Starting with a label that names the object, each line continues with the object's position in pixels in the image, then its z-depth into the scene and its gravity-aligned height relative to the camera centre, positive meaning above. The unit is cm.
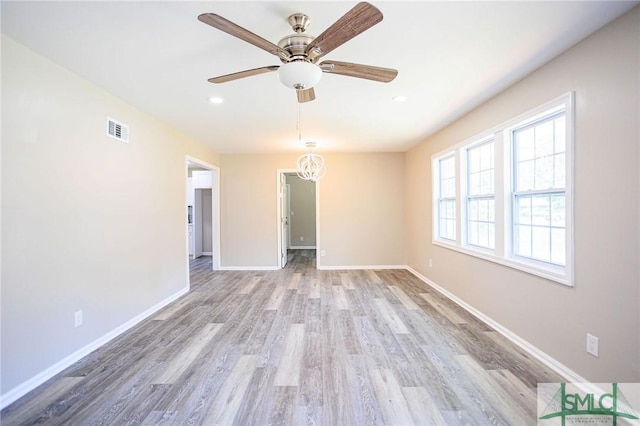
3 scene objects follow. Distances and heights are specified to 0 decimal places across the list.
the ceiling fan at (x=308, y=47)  137 +92
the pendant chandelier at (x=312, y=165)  494 +92
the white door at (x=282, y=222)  612 -26
